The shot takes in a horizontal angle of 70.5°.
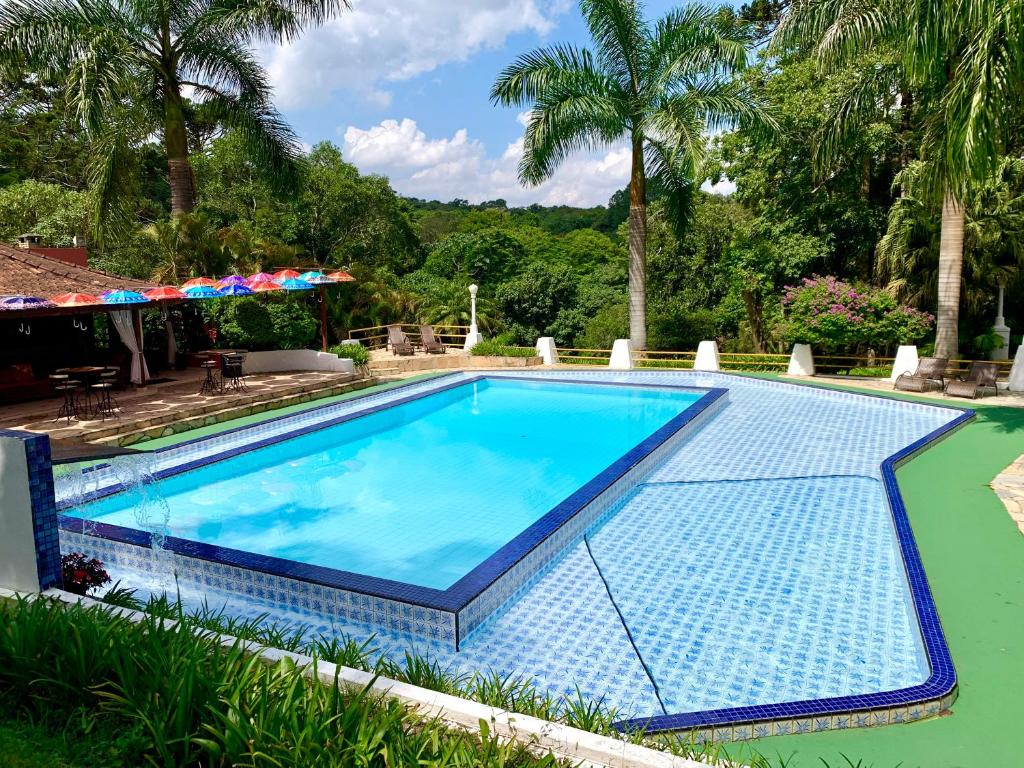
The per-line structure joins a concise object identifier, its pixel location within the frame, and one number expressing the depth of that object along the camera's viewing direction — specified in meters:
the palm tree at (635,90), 17.02
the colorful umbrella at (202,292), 14.76
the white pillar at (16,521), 5.35
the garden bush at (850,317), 15.77
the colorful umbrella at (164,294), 14.06
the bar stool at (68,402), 12.27
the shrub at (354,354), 18.50
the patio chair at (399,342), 21.22
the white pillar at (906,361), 15.55
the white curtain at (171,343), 17.55
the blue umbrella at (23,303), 11.62
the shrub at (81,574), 5.75
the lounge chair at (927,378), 14.60
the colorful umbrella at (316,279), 16.81
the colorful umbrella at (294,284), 16.23
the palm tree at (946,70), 9.87
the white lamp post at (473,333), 21.53
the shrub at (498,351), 20.39
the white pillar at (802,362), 17.14
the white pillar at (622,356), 19.09
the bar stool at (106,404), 12.52
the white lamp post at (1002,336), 16.97
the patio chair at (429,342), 21.42
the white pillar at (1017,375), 14.30
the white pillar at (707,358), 18.31
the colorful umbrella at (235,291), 15.04
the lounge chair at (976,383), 13.86
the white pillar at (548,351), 20.48
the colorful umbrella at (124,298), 13.09
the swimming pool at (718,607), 4.99
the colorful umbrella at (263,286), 15.95
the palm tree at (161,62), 14.60
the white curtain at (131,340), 14.88
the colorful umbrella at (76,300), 12.71
